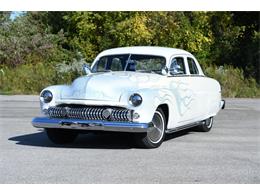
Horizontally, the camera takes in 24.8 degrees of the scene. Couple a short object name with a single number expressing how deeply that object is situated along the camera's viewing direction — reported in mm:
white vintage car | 9102
